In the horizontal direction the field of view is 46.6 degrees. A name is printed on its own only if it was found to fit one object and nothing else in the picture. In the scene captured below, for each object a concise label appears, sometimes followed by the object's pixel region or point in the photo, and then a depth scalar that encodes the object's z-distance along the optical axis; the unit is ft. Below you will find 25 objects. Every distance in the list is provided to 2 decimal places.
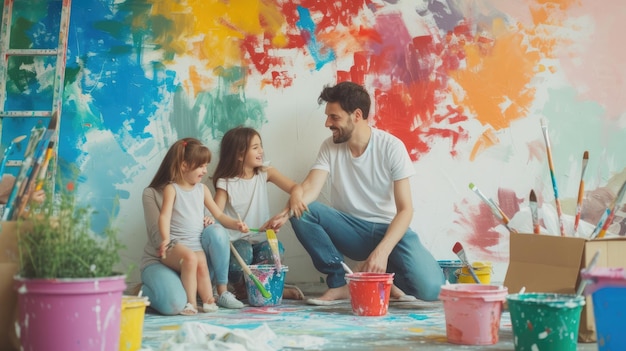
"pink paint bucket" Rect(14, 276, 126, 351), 5.87
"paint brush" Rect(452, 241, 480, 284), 9.34
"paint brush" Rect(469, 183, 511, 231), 9.05
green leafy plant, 5.98
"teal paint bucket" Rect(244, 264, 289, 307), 10.26
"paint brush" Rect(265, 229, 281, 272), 10.37
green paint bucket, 6.45
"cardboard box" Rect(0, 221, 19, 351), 6.44
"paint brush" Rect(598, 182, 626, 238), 8.05
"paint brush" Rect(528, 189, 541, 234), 8.57
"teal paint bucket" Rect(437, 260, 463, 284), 11.16
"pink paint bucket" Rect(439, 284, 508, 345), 7.30
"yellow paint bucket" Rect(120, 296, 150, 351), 6.71
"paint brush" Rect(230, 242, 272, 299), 10.16
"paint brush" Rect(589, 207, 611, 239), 8.09
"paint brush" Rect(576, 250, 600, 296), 6.60
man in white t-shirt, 10.80
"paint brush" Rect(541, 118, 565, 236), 8.51
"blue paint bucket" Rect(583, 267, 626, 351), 6.24
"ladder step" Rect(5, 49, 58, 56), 11.21
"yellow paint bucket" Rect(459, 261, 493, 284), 10.79
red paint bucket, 9.32
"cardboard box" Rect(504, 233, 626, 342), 7.51
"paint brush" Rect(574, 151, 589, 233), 8.79
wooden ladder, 11.16
